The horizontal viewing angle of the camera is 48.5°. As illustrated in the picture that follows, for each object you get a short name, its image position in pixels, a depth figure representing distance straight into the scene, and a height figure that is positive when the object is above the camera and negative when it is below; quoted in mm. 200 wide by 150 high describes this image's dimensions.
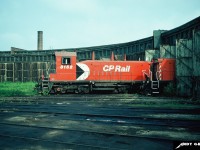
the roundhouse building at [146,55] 16469 +2774
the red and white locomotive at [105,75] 19750 +352
